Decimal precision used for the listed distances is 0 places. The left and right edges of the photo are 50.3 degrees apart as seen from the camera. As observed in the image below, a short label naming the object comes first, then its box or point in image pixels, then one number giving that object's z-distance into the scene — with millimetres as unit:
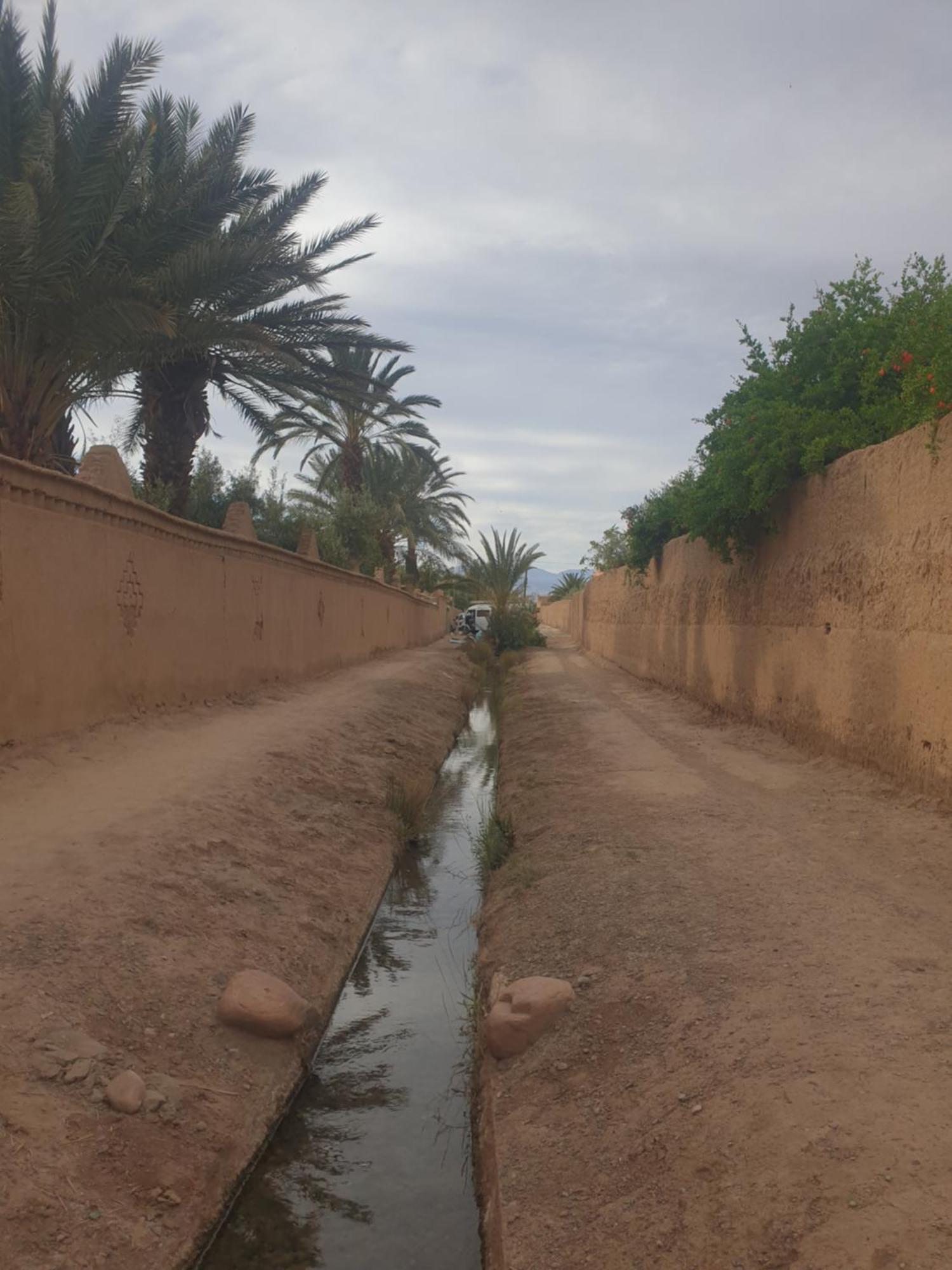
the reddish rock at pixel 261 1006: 4324
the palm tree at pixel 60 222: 9383
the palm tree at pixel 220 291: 11047
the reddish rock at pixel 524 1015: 4235
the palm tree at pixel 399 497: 29750
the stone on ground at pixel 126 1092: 3426
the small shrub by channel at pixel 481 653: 30692
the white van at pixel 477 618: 40278
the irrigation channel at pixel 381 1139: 3398
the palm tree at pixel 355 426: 15367
